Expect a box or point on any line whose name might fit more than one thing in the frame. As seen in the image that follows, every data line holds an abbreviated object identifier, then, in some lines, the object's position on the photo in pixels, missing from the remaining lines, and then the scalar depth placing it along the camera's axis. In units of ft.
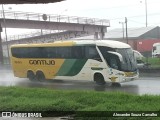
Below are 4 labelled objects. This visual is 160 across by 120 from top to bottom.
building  219.41
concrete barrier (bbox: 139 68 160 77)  100.92
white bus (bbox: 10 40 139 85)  79.56
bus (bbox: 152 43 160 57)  184.16
